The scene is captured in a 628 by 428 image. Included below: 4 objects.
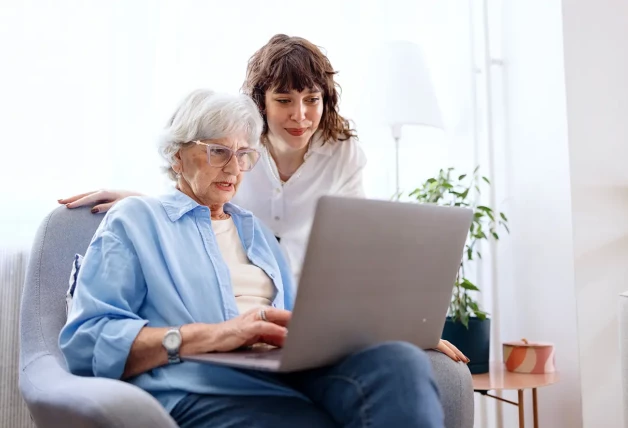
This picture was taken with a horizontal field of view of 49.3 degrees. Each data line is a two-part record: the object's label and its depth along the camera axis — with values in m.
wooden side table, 1.81
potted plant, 2.06
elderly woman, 1.02
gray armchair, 0.94
